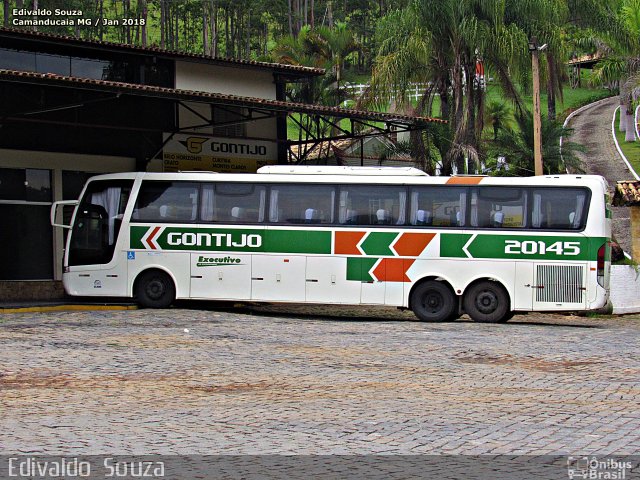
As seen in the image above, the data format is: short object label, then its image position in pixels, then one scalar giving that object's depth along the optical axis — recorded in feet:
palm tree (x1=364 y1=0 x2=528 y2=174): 108.88
